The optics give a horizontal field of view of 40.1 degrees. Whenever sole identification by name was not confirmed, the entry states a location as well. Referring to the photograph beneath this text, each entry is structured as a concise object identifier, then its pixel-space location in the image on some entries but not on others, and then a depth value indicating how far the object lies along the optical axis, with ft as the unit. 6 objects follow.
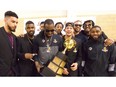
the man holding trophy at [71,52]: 5.40
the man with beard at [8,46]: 5.15
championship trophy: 4.97
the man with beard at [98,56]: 5.62
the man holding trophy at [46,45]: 5.32
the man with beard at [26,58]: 5.76
